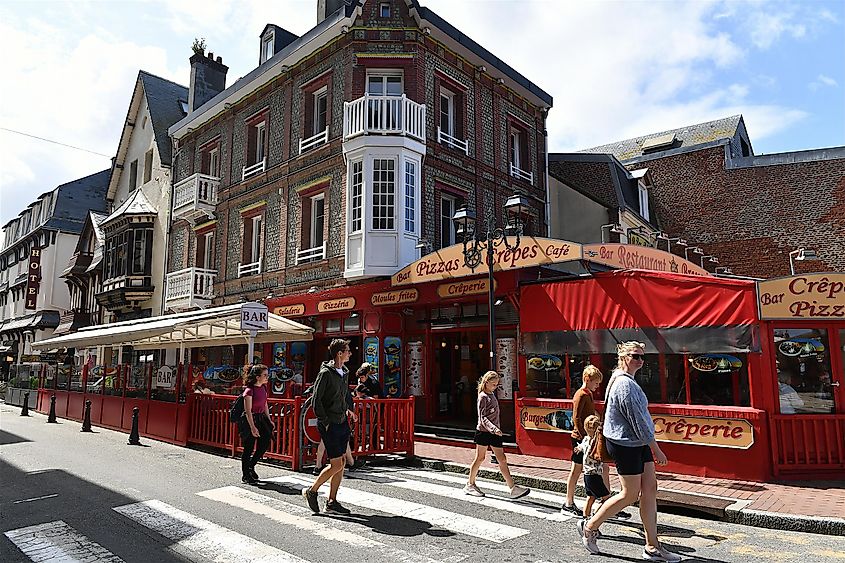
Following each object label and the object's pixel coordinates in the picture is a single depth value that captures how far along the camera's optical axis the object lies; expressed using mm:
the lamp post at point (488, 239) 10578
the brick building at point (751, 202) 21969
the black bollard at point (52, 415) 18203
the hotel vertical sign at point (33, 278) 39281
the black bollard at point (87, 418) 15508
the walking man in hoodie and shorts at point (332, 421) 6578
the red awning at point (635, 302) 9070
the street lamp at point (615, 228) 18891
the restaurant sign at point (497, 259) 10945
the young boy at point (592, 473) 5973
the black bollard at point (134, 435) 12797
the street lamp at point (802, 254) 21600
